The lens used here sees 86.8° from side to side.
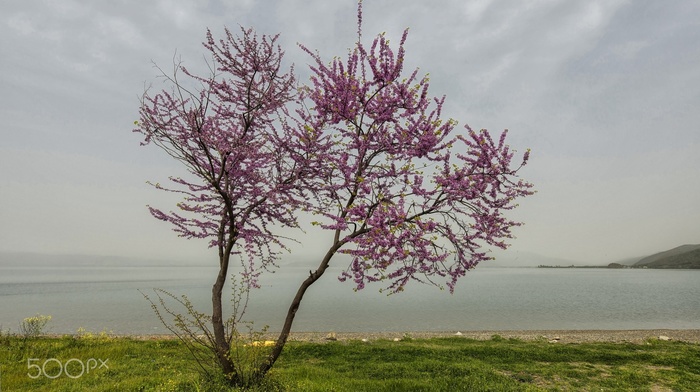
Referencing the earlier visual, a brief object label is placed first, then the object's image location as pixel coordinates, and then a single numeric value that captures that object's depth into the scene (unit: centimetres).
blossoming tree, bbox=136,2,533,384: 932
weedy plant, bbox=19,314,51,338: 1847
